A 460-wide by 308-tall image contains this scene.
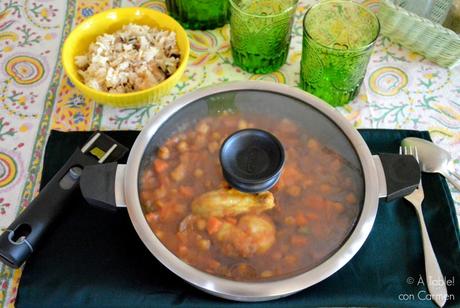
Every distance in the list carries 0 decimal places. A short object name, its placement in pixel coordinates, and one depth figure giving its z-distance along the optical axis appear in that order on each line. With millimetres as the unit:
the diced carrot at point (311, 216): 767
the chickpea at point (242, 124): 847
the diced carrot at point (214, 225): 750
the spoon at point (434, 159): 956
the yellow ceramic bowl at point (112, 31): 1002
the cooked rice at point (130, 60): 1039
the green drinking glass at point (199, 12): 1168
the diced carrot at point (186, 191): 778
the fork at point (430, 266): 819
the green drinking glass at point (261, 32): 1037
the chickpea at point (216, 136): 833
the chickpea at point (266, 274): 728
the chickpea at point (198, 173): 791
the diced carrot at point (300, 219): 761
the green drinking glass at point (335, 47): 999
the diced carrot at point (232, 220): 750
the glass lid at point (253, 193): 741
